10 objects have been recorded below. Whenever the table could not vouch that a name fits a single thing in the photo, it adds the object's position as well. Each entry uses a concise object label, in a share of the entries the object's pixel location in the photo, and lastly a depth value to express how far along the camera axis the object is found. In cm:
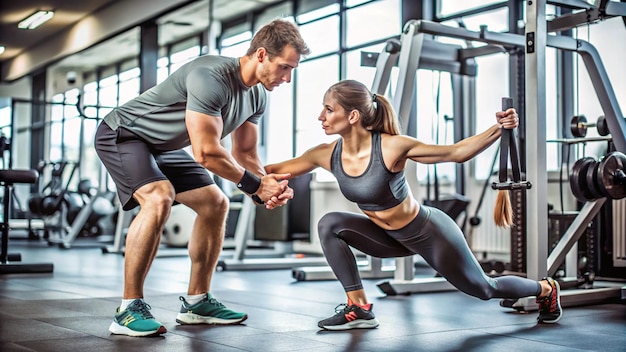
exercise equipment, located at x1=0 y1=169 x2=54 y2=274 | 500
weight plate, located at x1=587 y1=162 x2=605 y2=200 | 351
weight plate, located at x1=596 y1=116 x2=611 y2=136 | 400
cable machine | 323
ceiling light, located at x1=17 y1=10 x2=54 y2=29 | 1198
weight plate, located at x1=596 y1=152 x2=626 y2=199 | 348
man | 243
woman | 255
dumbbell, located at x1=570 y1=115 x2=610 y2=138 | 401
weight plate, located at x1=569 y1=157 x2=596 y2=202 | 355
